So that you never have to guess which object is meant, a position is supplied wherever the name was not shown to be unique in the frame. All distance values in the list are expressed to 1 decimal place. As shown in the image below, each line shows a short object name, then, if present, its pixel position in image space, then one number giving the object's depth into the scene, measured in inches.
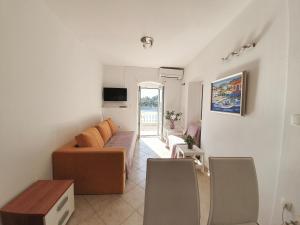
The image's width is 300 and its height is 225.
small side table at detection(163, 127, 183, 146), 186.5
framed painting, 83.1
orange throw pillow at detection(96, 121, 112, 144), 137.7
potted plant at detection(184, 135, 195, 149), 124.0
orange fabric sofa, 85.4
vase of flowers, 211.3
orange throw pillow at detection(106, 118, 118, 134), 176.7
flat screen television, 204.1
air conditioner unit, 209.0
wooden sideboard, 51.7
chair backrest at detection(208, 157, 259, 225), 47.1
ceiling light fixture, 113.0
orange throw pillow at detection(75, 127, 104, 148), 96.0
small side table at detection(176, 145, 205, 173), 118.0
